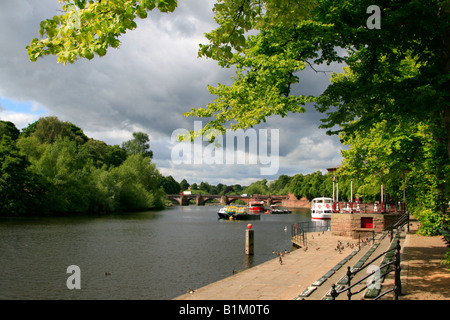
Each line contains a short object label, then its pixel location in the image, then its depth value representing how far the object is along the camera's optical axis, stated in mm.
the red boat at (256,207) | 117450
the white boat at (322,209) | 70125
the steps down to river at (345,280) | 9154
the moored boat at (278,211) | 109875
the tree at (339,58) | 8234
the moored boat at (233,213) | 76994
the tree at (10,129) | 72494
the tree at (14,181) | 52906
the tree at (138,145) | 122000
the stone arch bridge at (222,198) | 170850
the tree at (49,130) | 83688
